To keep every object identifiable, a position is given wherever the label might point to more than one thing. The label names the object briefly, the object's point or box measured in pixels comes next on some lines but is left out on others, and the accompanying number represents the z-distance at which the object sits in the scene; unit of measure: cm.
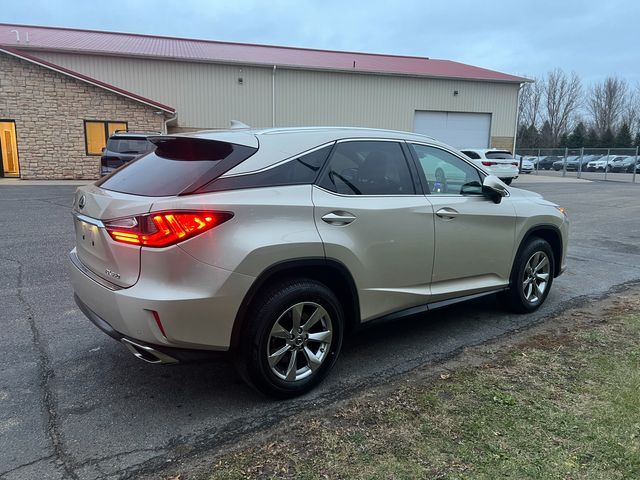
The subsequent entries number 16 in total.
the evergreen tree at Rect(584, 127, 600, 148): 6088
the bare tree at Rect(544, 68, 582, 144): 7450
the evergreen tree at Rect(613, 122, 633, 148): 5747
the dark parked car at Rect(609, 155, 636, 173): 3516
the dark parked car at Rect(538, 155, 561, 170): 4206
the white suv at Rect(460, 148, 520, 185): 2255
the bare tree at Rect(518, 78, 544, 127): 7538
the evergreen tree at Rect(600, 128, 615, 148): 5942
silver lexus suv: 282
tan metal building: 2438
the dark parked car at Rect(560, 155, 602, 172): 3862
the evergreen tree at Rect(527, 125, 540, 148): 7218
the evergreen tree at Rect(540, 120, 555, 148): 7225
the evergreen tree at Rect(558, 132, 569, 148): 6221
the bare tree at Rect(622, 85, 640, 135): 7131
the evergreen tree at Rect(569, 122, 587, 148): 6075
